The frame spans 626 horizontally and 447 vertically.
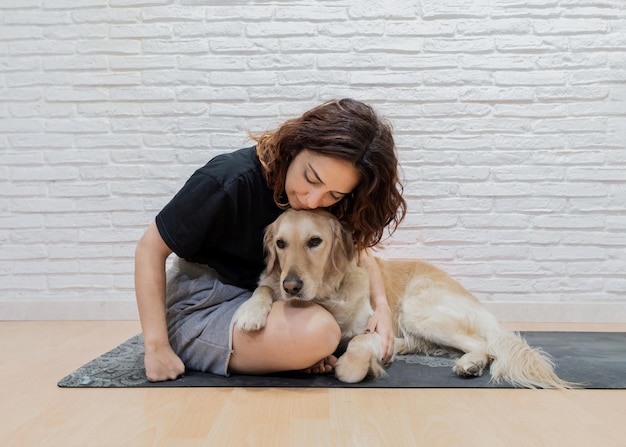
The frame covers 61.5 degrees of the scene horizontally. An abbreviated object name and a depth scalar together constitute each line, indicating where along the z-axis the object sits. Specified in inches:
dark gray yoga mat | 68.0
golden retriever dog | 69.9
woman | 66.7
